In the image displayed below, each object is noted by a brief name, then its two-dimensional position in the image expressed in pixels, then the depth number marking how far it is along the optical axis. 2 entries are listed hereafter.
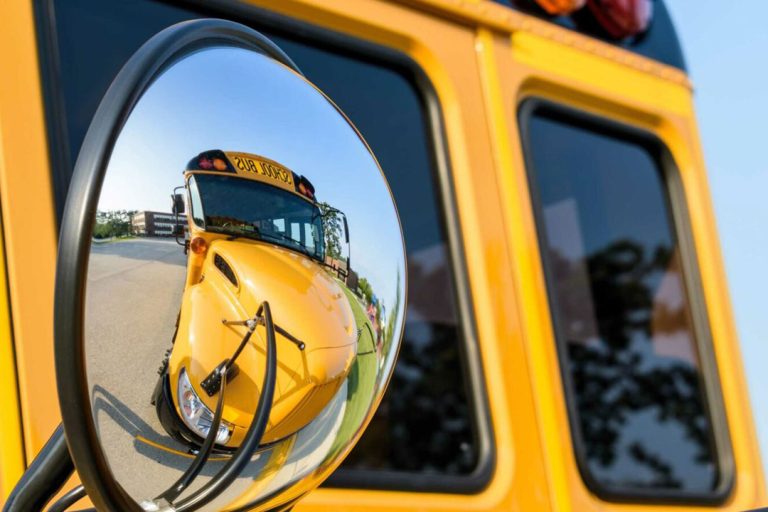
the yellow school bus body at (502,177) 1.05
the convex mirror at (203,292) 0.54
